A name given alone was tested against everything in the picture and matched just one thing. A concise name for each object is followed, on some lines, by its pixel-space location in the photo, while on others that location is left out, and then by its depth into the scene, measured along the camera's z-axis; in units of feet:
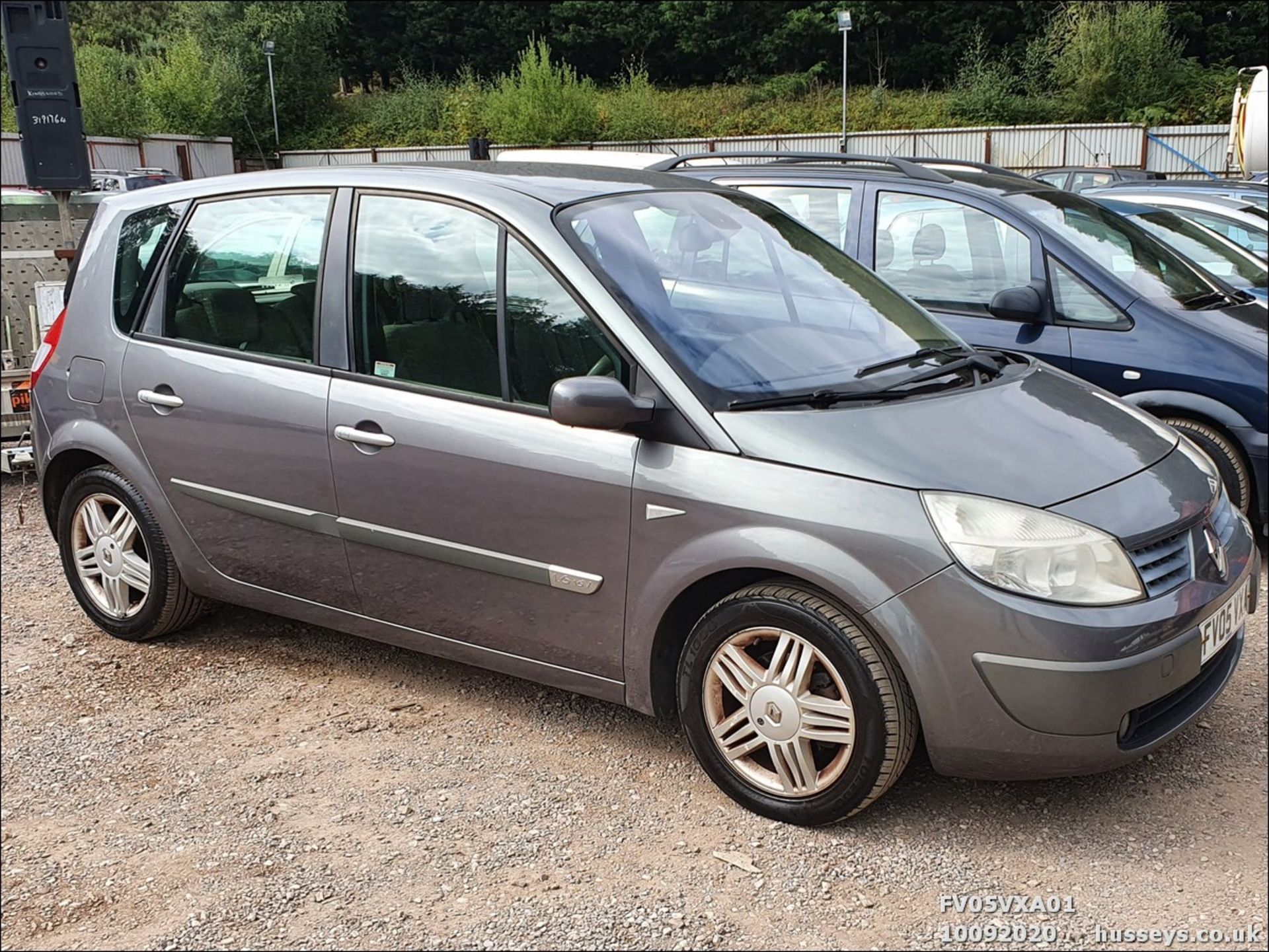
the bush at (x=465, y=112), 147.95
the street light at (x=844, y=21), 103.35
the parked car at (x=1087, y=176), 57.06
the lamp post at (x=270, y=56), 145.38
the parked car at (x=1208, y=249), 23.81
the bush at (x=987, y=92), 114.83
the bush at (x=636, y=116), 134.82
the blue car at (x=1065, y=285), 17.37
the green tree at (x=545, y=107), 134.31
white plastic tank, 46.37
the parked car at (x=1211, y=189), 33.78
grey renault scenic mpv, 9.36
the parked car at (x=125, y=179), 66.33
